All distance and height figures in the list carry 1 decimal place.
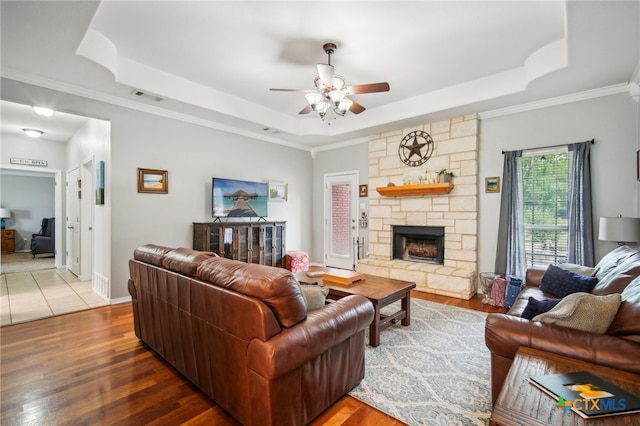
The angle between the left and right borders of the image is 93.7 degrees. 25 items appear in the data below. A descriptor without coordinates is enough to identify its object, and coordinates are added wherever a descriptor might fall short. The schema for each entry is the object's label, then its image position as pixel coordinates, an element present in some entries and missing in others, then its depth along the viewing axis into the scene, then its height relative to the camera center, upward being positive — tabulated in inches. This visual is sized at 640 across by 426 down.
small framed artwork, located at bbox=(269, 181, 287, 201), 239.4 +16.1
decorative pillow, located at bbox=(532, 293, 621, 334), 62.6 -22.0
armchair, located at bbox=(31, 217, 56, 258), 305.9 -30.9
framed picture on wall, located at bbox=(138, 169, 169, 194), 169.6 +17.3
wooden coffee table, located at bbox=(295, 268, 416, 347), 111.0 -32.3
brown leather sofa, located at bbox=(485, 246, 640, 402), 55.6 -26.0
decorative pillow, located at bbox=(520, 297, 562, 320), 73.3 -23.7
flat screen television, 198.2 +9.0
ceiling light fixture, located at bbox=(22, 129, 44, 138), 227.5 +60.1
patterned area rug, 75.4 -50.4
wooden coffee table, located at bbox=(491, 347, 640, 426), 38.9 -27.7
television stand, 185.0 -19.5
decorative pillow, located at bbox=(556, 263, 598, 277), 115.5 -23.6
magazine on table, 40.1 -26.7
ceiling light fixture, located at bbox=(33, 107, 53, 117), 151.9 +52.0
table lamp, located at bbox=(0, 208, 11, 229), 326.0 -2.6
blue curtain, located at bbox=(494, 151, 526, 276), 169.5 -5.9
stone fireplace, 183.6 -0.3
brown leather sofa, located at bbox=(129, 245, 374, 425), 60.7 -29.1
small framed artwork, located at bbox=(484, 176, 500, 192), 178.1 +15.9
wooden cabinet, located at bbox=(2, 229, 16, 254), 329.1 -32.5
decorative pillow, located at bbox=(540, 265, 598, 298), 100.3 -25.3
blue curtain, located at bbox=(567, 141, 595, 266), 146.8 +1.8
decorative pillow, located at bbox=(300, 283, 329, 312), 78.4 -22.8
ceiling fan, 123.0 +50.8
